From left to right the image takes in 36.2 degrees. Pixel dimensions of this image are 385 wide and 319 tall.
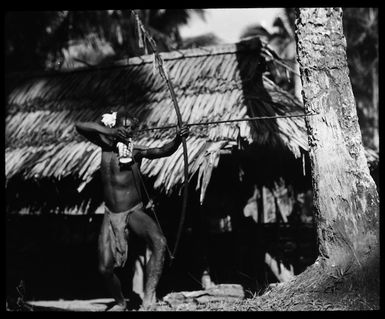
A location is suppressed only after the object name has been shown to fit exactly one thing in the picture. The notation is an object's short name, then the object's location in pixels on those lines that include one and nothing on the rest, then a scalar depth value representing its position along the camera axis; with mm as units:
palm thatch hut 7441
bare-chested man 5918
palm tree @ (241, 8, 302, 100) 22677
